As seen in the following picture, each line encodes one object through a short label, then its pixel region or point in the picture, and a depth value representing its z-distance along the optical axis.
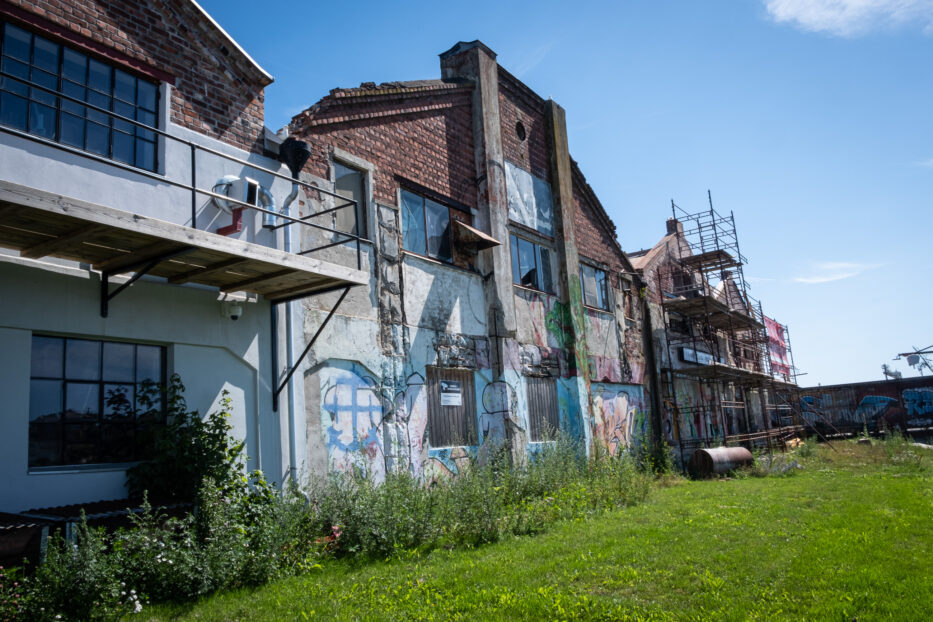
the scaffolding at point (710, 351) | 20.58
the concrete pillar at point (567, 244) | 15.61
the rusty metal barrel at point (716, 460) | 16.33
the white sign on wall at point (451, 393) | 11.88
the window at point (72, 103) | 6.87
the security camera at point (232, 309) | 8.23
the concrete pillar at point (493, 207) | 13.10
